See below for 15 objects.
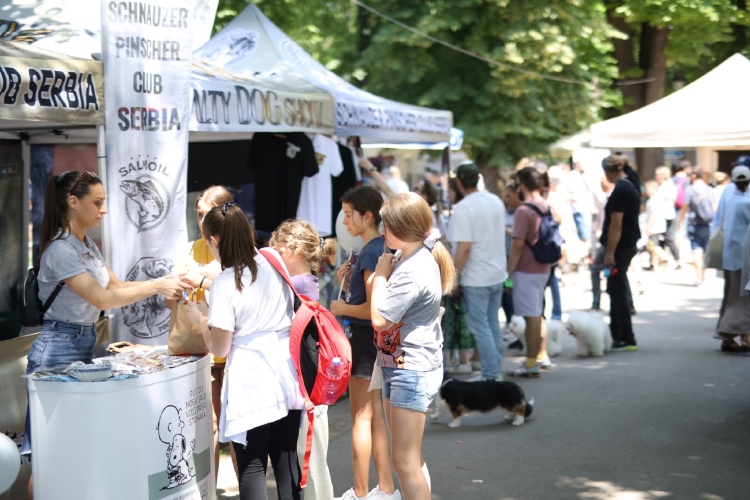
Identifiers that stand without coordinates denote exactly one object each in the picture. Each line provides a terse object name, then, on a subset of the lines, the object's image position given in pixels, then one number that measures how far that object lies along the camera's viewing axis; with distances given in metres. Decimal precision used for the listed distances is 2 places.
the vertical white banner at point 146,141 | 5.14
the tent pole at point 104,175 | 5.34
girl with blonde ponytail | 4.38
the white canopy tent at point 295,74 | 8.40
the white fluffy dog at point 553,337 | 10.00
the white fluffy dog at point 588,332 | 9.88
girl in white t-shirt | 4.09
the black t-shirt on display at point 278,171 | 8.08
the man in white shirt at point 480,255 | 7.88
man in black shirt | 9.91
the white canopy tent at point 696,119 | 7.91
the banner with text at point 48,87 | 4.69
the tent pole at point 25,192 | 7.09
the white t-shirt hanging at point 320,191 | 8.36
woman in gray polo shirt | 4.44
